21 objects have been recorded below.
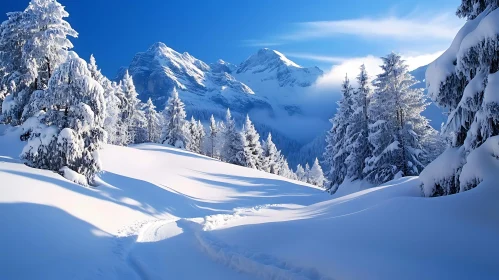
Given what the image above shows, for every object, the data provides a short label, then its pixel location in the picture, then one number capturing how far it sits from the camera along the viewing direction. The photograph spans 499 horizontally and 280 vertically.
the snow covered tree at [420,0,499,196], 6.29
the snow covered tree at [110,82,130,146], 51.56
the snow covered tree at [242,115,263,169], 55.03
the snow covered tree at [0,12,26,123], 21.02
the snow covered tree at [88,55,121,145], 41.56
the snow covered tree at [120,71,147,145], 56.53
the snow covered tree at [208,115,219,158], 73.46
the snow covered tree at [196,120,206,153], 74.01
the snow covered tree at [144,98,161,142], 65.62
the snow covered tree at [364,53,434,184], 22.19
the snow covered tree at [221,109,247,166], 55.28
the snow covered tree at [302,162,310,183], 95.70
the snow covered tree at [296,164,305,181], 98.47
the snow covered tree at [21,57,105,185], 15.41
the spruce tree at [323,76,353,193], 29.36
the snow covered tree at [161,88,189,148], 56.69
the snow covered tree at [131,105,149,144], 63.28
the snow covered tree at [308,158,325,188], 90.80
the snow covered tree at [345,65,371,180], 26.59
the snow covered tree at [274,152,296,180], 81.81
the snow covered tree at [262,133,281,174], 63.39
